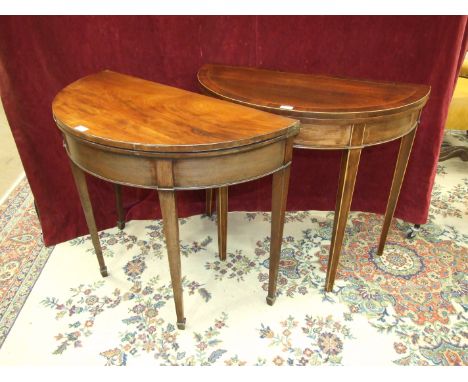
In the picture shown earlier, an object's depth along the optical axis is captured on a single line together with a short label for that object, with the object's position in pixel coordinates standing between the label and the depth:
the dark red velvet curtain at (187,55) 1.58
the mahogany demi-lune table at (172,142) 1.06
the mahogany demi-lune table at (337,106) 1.24
